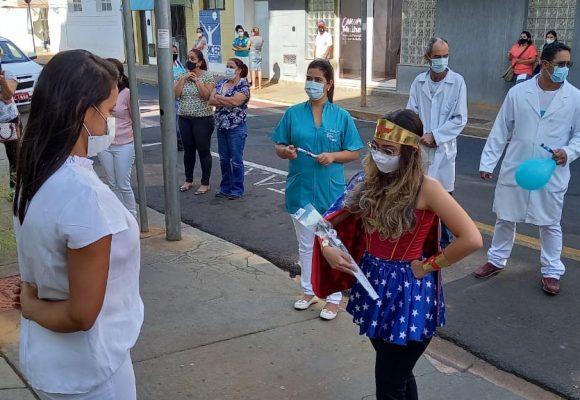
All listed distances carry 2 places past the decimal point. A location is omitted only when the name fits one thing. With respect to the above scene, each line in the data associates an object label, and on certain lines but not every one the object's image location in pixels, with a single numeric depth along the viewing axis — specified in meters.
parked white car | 14.59
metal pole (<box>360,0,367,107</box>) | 14.32
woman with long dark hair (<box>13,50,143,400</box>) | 1.78
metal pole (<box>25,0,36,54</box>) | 32.62
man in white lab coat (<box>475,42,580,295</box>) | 4.83
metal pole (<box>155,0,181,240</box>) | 5.89
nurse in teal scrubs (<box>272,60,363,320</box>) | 4.44
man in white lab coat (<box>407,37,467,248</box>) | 5.67
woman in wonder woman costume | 2.69
